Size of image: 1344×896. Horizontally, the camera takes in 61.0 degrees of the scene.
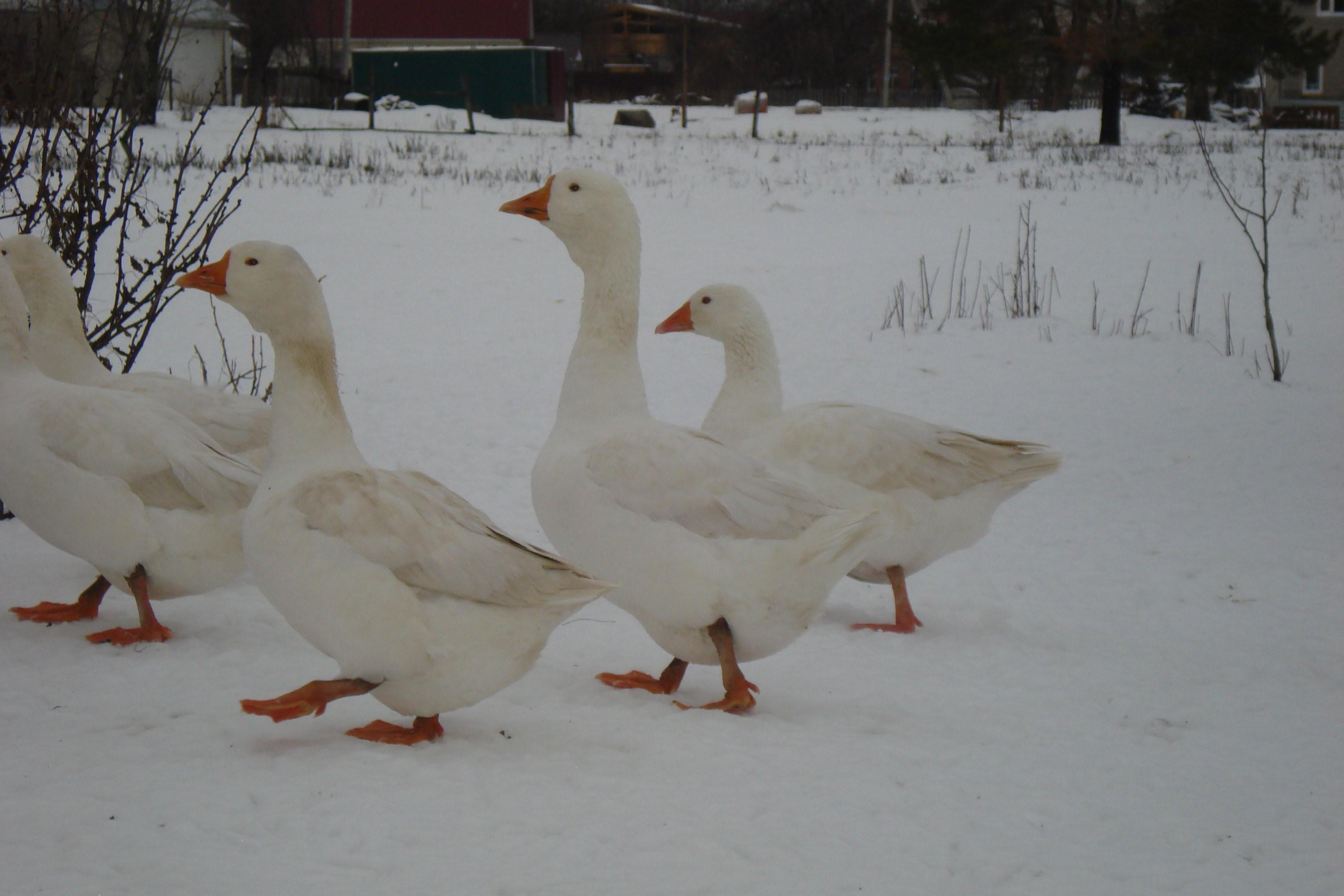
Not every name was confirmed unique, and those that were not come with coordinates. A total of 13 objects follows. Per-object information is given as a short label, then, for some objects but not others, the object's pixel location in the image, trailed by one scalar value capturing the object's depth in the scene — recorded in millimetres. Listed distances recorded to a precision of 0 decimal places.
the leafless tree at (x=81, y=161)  5301
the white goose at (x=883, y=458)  4766
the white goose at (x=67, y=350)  4699
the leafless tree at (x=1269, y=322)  7489
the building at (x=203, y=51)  33031
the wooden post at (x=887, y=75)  47844
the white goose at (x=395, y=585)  2994
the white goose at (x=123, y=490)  3738
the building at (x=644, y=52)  55406
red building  42500
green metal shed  37812
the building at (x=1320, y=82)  47156
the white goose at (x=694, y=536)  3588
